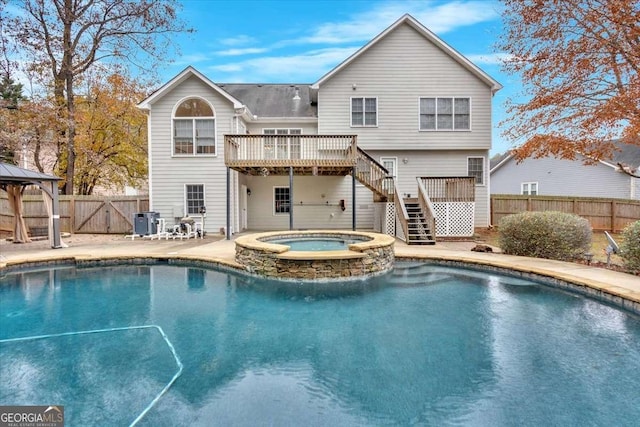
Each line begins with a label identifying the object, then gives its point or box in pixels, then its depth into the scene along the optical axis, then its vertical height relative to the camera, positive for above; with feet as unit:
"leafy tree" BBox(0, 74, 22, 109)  60.41 +23.57
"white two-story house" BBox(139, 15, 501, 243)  43.75 +9.34
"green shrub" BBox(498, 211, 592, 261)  27.86 -2.65
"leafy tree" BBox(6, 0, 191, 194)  51.08 +29.06
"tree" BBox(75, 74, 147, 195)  60.44 +14.40
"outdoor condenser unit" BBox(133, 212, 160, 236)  43.11 -1.99
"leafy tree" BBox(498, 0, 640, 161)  33.86 +15.39
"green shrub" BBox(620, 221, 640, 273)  22.15 -3.01
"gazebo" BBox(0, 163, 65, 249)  33.94 +1.94
